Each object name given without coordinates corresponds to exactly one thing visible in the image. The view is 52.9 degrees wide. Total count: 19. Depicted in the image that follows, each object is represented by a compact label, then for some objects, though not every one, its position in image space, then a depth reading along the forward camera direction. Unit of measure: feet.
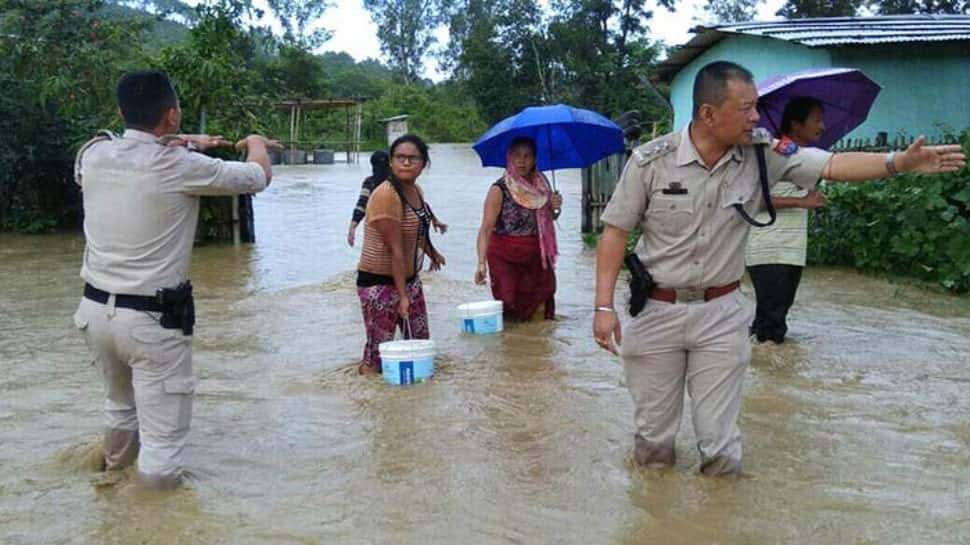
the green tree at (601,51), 131.03
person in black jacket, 27.02
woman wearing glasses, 19.29
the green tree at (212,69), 42.29
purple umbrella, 18.52
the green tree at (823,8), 113.19
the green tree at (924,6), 109.50
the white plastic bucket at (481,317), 24.86
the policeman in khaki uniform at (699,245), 13.14
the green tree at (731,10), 148.15
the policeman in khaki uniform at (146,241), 13.08
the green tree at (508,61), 143.54
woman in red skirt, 25.04
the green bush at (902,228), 30.25
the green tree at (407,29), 219.00
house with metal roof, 43.39
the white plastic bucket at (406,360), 19.71
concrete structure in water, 99.14
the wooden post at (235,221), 44.78
